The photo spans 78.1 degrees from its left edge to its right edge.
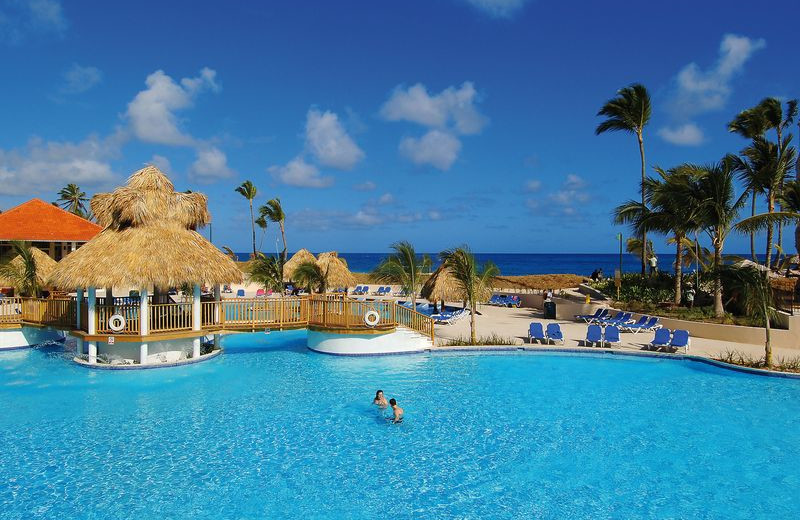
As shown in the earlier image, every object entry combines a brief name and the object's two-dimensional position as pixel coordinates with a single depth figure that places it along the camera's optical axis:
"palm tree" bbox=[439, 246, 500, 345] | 16.52
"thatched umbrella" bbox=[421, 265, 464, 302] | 20.72
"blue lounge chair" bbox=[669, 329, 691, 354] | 15.09
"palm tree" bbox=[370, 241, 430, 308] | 20.03
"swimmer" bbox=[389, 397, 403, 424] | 10.02
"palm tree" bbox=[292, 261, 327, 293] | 23.45
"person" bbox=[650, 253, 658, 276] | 26.41
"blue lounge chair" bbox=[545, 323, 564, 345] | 16.48
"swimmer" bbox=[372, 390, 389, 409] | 10.62
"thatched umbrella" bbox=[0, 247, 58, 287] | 19.94
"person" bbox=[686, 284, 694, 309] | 21.04
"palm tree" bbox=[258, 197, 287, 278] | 42.75
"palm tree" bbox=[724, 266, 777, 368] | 13.39
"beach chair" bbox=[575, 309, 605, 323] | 20.78
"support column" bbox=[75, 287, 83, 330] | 15.08
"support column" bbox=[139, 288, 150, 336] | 13.88
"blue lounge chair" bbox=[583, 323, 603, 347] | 16.22
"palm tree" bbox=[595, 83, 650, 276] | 26.34
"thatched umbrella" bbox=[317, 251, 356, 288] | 25.94
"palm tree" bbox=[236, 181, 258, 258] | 50.38
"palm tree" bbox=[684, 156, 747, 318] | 18.33
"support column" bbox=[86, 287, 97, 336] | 14.19
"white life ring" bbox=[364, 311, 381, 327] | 15.66
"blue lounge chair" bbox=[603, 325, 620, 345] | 16.06
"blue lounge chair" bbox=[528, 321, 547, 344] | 16.75
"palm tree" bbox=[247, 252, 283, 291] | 25.31
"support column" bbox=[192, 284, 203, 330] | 14.73
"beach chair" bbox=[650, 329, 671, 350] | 15.36
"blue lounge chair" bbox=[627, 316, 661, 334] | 18.70
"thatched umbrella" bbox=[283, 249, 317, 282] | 31.45
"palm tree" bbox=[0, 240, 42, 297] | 17.72
